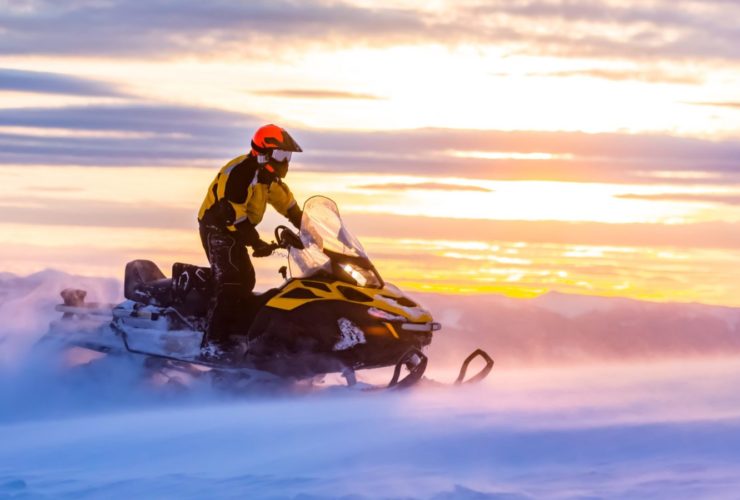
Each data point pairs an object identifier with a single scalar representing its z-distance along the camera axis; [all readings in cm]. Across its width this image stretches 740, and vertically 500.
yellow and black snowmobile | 1702
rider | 1733
